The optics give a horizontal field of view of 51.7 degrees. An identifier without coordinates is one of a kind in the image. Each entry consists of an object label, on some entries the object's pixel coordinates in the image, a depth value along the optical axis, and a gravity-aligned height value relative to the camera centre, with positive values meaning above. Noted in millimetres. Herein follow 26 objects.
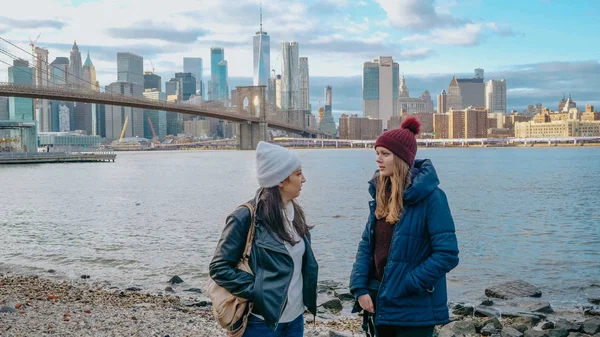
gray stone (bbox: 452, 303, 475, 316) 6869 -1930
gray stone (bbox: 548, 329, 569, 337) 5722 -1819
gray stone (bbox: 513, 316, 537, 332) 5996 -1899
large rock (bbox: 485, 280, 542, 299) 7945 -2011
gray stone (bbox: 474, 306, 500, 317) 6833 -1942
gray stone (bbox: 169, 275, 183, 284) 8659 -1961
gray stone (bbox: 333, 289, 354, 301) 7555 -1942
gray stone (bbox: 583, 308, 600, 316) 7020 -2001
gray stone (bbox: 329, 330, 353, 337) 5082 -1618
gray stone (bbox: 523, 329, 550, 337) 5602 -1789
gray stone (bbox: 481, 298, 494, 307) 7379 -1980
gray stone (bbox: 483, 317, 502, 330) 5923 -1799
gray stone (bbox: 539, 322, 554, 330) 6195 -1890
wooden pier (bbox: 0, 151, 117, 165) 55812 -1619
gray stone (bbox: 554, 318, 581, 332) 6055 -1864
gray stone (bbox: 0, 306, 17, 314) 5824 -1597
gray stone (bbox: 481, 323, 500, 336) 5711 -1791
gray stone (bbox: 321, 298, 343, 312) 6977 -1880
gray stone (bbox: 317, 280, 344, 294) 8086 -1992
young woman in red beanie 2646 -470
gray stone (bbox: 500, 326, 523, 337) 5574 -1777
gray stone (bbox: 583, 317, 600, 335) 5977 -1846
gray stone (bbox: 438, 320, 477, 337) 5525 -1768
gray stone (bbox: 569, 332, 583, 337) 5746 -1837
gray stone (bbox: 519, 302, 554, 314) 7137 -1982
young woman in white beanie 2482 -478
